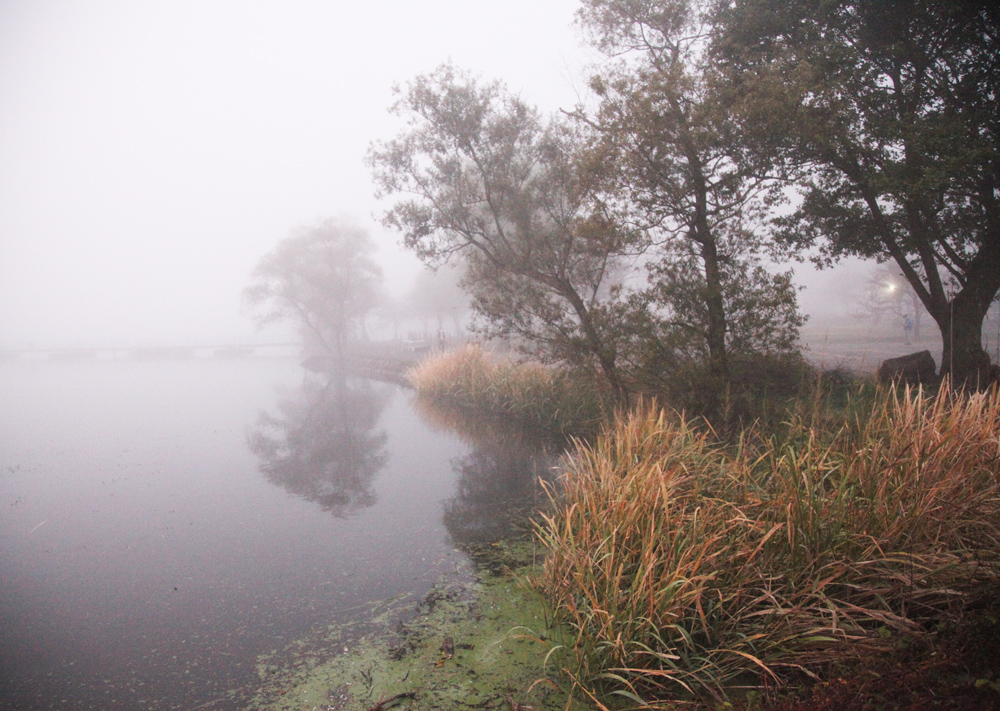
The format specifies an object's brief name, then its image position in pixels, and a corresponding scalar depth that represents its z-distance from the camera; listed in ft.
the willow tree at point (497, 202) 31.60
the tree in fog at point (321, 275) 110.01
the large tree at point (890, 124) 24.47
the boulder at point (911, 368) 30.76
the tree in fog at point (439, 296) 136.98
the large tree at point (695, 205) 24.88
